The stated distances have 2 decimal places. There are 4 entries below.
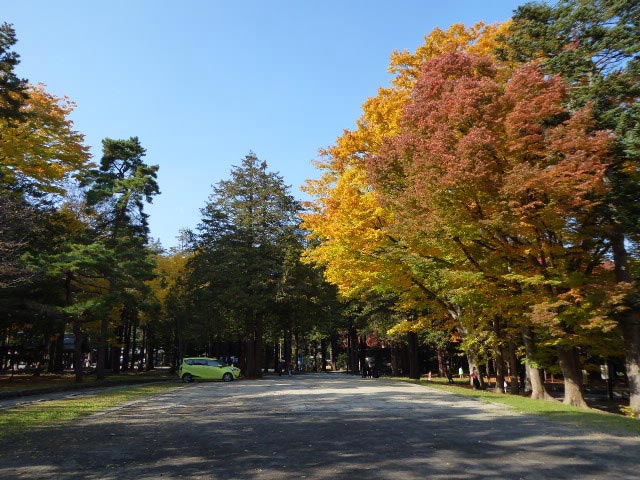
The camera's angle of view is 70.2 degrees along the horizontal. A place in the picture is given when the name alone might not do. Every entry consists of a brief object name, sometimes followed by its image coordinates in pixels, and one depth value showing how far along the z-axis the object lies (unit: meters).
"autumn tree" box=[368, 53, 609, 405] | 13.19
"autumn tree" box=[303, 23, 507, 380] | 20.25
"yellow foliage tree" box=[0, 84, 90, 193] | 22.72
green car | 30.81
